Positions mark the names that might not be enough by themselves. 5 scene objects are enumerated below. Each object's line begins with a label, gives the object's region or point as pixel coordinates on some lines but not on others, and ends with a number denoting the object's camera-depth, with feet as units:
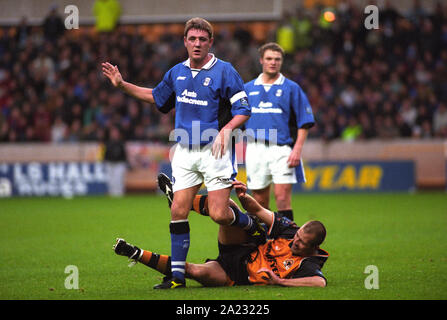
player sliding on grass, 40.96
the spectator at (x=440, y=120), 135.13
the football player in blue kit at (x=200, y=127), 41.47
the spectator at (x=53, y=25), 153.17
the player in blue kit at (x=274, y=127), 57.88
